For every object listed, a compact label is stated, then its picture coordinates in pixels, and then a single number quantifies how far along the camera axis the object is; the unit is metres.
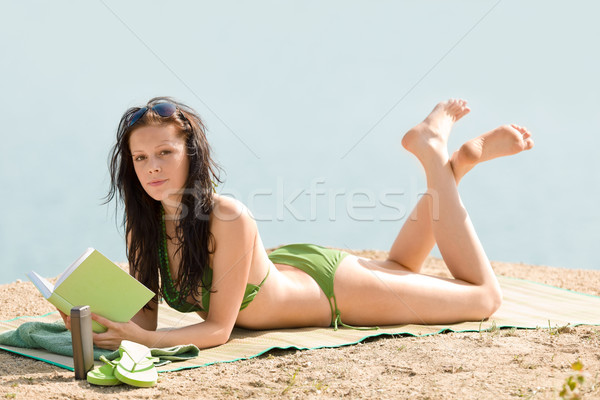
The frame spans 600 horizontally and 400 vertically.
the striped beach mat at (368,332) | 6.60
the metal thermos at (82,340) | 5.56
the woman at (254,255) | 6.52
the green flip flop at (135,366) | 5.71
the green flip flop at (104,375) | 5.70
